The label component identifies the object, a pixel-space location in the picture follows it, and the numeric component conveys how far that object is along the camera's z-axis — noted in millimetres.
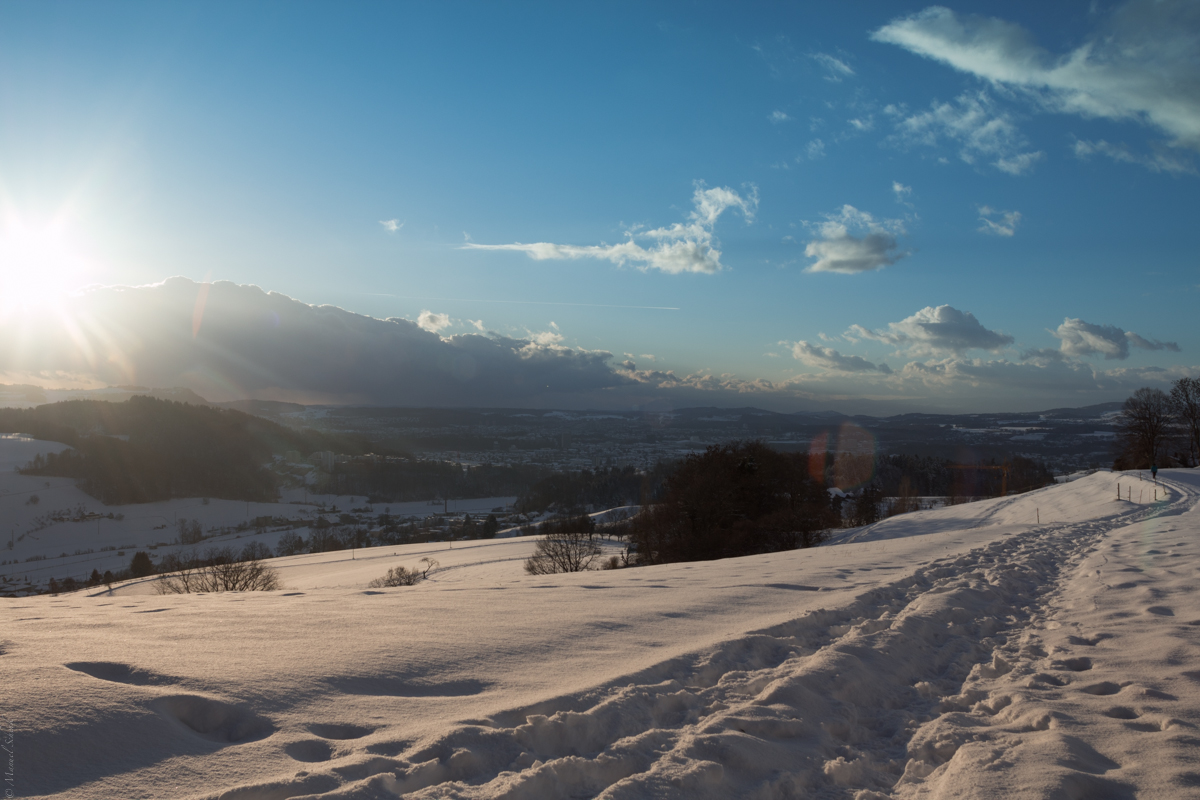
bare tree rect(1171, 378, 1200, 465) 56438
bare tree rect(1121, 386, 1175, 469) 55344
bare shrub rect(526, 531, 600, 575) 41156
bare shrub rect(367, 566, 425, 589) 37781
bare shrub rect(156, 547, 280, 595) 32500
